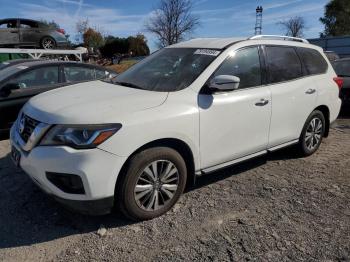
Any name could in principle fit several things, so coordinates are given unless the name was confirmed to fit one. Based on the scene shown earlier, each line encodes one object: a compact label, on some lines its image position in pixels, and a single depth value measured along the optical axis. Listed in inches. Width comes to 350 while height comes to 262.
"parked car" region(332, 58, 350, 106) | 314.2
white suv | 118.3
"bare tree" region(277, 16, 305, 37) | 2226.9
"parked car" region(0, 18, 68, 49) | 574.2
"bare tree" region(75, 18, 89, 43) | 2133.4
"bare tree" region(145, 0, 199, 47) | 1684.3
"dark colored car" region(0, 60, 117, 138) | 234.2
